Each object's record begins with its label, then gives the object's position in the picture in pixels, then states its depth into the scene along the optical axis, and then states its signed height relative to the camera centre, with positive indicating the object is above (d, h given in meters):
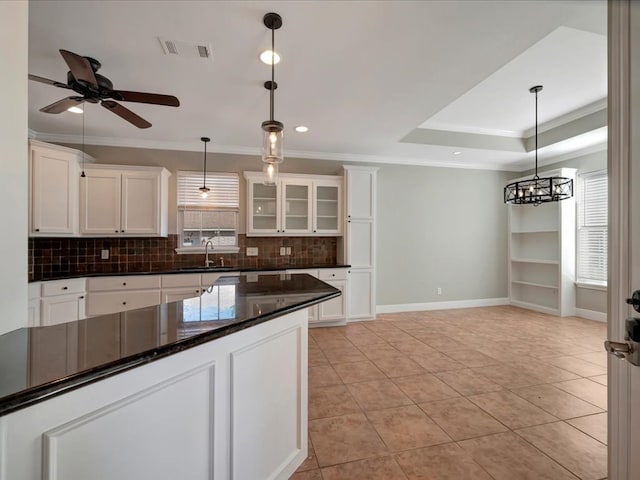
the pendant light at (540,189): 3.32 +0.64
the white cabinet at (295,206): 4.43 +0.57
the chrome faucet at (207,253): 4.33 -0.18
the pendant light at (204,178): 4.12 +0.95
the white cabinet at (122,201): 3.72 +0.54
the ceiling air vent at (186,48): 2.11 +1.46
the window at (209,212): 4.27 +0.44
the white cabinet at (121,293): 3.49 -0.64
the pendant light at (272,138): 1.86 +0.69
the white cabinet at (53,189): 3.21 +0.61
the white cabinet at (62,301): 3.12 -0.67
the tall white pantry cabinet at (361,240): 4.53 +0.03
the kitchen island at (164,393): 0.68 -0.48
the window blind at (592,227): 4.50 +0.24
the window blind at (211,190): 4.26 +0.78
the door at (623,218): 0.94 +0.08
